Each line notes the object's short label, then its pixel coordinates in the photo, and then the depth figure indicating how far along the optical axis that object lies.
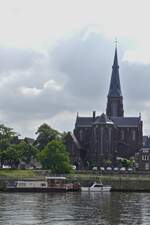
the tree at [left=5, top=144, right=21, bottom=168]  165.88
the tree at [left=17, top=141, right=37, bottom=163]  175.85
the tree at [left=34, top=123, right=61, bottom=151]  187.00
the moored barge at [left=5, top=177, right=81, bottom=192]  129.81
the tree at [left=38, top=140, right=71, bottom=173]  156.00
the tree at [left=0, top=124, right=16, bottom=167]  170.88
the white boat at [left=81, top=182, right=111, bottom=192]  130.75
